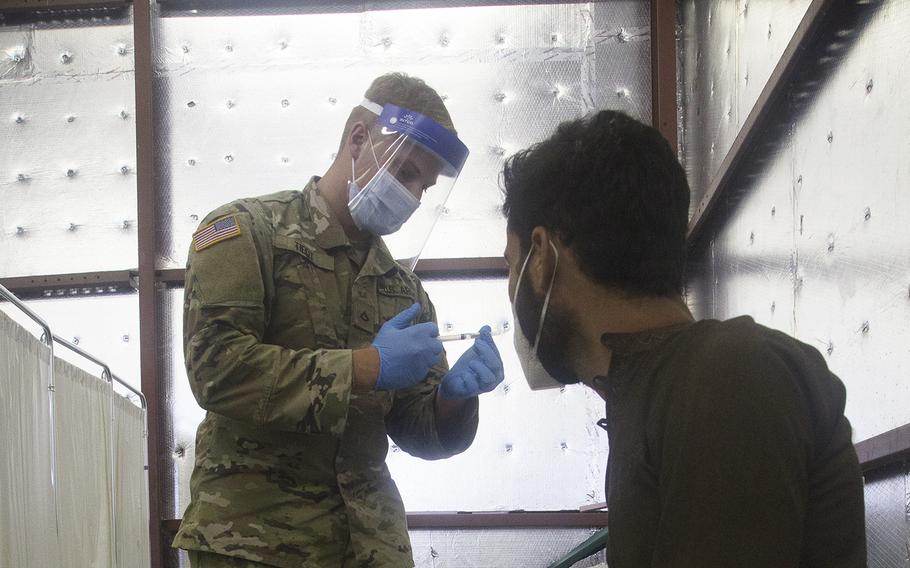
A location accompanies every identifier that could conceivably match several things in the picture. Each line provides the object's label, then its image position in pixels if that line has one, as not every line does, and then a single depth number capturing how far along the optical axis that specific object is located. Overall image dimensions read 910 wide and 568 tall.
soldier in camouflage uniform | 1.82
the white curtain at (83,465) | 3.08
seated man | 1.00
